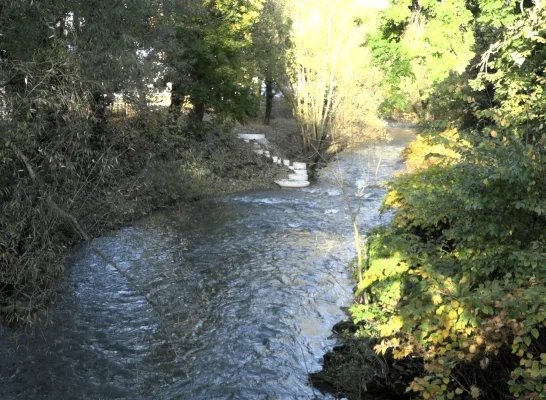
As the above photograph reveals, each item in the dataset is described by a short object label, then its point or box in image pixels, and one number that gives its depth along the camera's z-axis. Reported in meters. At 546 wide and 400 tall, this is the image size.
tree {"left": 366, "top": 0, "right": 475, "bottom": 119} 10.79
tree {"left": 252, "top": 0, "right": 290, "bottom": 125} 23.25
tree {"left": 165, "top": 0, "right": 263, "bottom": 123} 19.22
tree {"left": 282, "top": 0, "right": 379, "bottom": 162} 21.52
